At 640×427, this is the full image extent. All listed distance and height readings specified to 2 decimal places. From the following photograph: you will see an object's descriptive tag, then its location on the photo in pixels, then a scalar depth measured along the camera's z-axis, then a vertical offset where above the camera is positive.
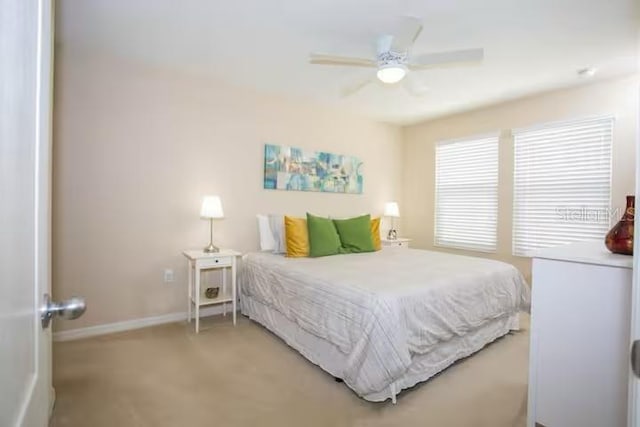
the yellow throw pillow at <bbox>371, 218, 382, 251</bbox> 3.82 -0.25
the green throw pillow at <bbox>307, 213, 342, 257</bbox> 3.32 -0.28
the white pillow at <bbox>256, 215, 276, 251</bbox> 3.61 -0.29
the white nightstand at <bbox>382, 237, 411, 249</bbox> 4.55 -0.43
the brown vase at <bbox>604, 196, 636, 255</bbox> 1.27 -0.08
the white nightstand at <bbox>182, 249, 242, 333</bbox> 2.98 -0.56
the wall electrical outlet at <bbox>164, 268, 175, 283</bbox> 3.23 -0.67
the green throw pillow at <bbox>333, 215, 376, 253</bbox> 3.58 -0.26
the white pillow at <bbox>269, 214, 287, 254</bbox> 3.53 -0.25
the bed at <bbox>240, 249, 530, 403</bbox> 1.89 -0.68
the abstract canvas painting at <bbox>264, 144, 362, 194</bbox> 3.88 +0.51
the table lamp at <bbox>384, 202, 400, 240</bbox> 4.81 +0.00
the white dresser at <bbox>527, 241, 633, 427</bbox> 1.22 -0.50
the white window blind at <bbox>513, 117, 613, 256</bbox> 3.29 +0.34
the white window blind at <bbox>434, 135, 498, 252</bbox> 4.18 +0.27
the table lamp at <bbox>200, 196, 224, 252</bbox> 3.14 +0.00
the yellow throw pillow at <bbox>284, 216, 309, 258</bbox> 3.32 -0.28
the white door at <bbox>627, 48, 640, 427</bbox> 0.67 -0.21
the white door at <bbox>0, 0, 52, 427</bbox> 0.44 +0.00
